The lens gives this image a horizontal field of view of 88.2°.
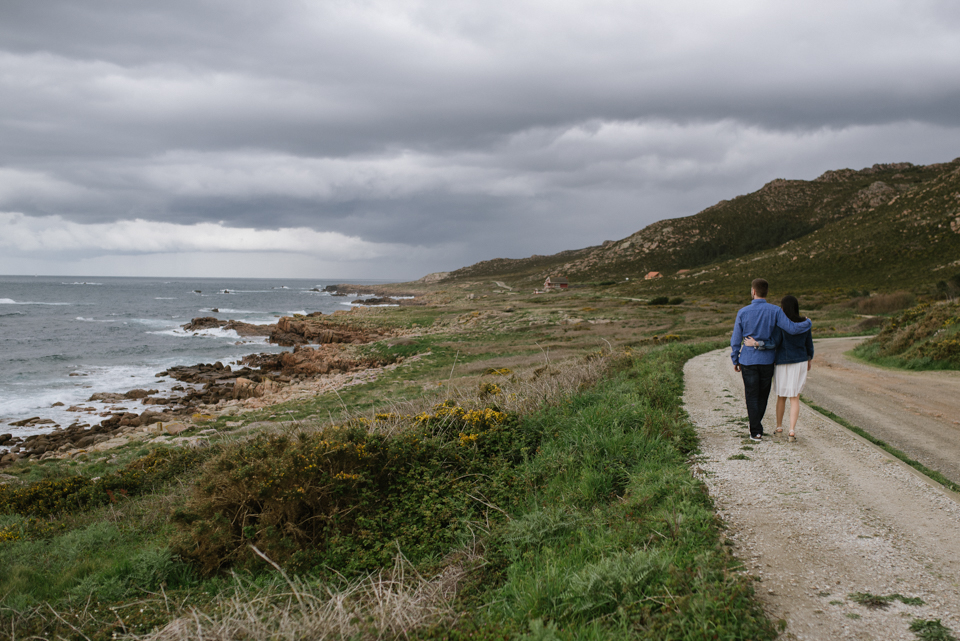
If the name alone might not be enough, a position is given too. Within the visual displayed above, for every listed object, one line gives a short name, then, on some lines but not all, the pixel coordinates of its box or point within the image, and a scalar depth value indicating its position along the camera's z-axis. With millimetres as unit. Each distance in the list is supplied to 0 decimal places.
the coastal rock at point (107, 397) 24773
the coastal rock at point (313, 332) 43381
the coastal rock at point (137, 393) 25391
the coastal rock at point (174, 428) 16391
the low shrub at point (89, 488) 8758
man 7141
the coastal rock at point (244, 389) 24000
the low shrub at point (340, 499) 5281
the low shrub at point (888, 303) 31703
